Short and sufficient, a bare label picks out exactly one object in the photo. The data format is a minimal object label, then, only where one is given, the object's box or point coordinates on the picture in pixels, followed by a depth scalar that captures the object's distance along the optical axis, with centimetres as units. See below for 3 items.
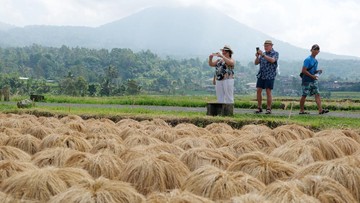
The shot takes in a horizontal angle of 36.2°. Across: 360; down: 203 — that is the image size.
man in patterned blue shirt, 1234
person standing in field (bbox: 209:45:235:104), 1207
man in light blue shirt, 1237
